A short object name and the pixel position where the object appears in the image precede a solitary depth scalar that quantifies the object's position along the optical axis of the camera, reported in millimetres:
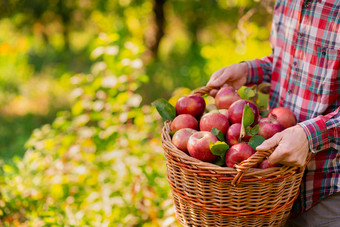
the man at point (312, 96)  2242
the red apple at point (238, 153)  2204
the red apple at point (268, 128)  2288
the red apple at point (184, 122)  2353
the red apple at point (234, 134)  2279
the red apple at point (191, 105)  2421
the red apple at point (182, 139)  2281
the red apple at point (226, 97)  2421
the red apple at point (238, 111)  2325
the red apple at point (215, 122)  2319
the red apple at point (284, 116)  2367
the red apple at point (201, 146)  2228
